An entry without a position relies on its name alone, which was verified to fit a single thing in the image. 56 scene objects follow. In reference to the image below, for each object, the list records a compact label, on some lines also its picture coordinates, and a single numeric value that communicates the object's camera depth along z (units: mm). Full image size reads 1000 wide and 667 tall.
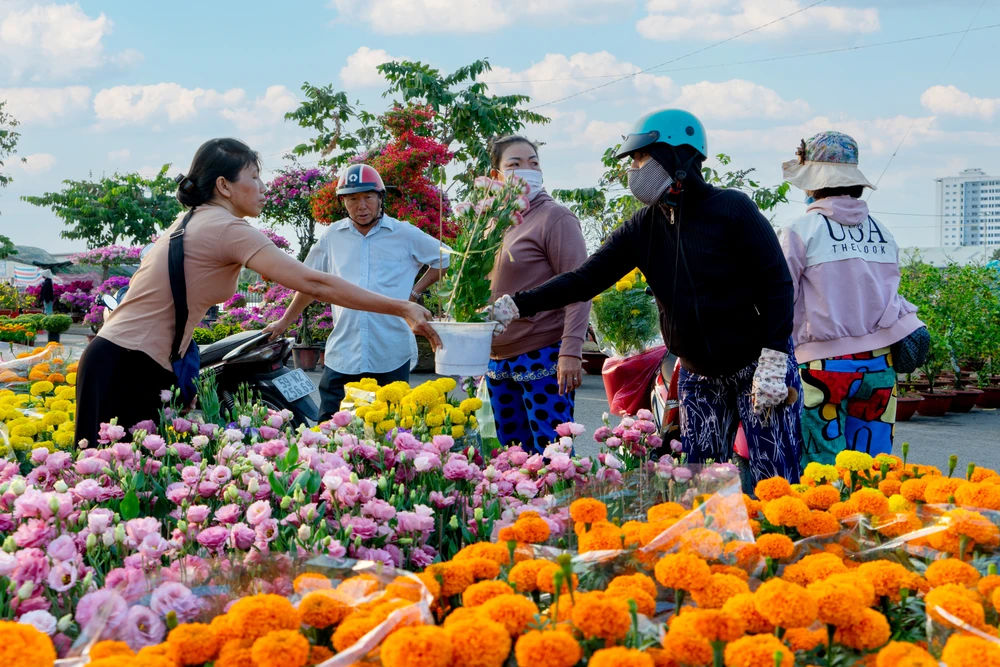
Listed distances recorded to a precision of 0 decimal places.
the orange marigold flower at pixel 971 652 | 1127
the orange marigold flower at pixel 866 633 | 1277
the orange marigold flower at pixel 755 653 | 1118
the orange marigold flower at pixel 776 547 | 1597
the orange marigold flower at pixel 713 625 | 1186
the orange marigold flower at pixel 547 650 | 1101
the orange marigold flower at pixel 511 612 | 1202
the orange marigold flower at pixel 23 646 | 1101
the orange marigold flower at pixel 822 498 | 1943
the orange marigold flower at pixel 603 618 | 1200
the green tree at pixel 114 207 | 38875
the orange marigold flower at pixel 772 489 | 1996
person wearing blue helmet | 2920
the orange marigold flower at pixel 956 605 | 1286
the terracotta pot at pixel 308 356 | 13383
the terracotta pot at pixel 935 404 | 9789
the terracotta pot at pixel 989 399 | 10664
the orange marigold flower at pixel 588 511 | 1703
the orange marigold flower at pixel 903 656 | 1171
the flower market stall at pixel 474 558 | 1200
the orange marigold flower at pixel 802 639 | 1264
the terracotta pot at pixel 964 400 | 10234
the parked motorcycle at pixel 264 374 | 6516
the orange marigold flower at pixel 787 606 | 1230
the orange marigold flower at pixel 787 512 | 1781
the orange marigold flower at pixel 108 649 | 1207
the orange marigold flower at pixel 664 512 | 1759
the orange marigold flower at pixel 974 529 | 1643
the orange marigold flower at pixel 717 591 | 1358
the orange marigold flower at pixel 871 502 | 1824
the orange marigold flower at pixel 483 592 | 1304
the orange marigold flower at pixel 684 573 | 1372
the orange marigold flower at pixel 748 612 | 1242
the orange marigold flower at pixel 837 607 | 1270
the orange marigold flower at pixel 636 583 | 1375
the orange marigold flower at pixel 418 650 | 1070
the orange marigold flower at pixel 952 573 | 1452
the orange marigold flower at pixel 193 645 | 1191
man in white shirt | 4832
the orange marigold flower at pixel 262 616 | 1202
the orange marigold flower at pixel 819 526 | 1776
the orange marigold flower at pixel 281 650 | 1124
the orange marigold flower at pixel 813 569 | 1497
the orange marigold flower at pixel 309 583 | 1407
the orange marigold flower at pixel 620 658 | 1074
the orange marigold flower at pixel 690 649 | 1175
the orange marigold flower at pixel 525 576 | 1384
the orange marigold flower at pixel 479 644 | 1104
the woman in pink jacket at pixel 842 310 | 3572
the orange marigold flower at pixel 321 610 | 1293
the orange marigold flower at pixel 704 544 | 1590
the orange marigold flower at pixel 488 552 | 1506
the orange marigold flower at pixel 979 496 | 1785
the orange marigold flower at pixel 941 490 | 1860
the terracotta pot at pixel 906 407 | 9258
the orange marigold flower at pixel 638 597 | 1318
